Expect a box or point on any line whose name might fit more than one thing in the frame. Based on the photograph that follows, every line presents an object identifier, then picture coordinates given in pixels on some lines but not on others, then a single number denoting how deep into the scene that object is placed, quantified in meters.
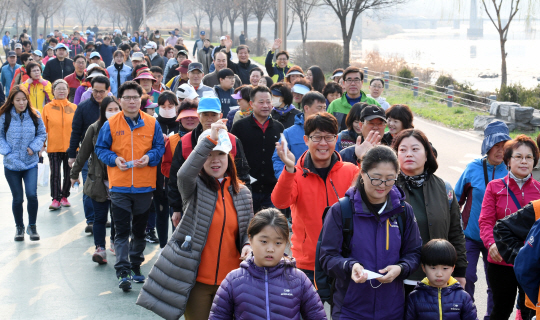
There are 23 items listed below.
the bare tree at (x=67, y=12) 117.22
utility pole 16.86
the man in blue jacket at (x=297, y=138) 6.39
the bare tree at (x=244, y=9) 55.19
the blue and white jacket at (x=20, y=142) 8.12
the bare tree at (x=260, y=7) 49.78
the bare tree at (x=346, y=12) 27.66
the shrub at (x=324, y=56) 32.88
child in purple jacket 3.54
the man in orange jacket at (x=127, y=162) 6.51
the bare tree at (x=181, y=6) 107.00
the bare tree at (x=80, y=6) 118.43
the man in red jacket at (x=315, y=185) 4.57
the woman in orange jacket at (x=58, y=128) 9.48
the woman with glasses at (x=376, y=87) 10.30
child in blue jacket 3.82
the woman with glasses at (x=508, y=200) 5.06
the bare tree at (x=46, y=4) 64.61
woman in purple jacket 3.59
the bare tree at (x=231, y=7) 61.84
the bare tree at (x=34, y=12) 55.09
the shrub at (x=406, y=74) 27.86
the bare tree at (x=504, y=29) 19.79
